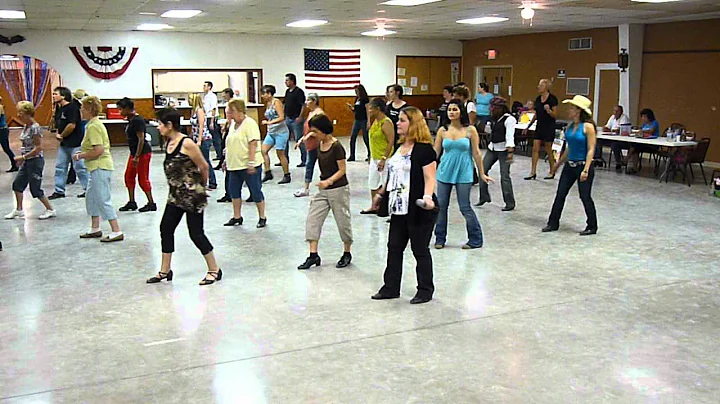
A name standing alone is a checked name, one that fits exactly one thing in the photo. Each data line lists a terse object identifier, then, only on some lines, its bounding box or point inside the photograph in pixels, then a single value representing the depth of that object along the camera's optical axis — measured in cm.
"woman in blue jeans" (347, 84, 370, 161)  1291
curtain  2088
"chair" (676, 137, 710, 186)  1097
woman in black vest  841
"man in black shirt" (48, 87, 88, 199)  856
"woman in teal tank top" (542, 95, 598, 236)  709
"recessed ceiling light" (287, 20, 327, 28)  1412
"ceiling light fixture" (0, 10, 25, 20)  1183
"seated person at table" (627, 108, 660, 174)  1173
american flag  1897
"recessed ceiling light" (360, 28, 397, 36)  1672
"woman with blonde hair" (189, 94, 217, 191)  973
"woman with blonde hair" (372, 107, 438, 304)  488
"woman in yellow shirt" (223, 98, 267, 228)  716
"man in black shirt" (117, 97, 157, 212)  805
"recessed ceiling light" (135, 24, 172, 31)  1502
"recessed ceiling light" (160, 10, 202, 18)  1185
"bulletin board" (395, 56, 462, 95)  2028
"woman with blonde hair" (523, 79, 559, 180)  1114
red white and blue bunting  1638
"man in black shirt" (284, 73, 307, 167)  1125
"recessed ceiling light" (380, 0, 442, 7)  1037
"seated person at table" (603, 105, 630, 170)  1229
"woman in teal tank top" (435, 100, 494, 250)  648
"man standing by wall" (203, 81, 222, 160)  1173
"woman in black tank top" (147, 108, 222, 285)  520
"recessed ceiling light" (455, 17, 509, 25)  1353
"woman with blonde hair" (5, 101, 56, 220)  772
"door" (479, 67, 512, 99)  1895
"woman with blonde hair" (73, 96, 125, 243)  659
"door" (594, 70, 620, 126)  1527
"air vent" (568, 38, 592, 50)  1595
